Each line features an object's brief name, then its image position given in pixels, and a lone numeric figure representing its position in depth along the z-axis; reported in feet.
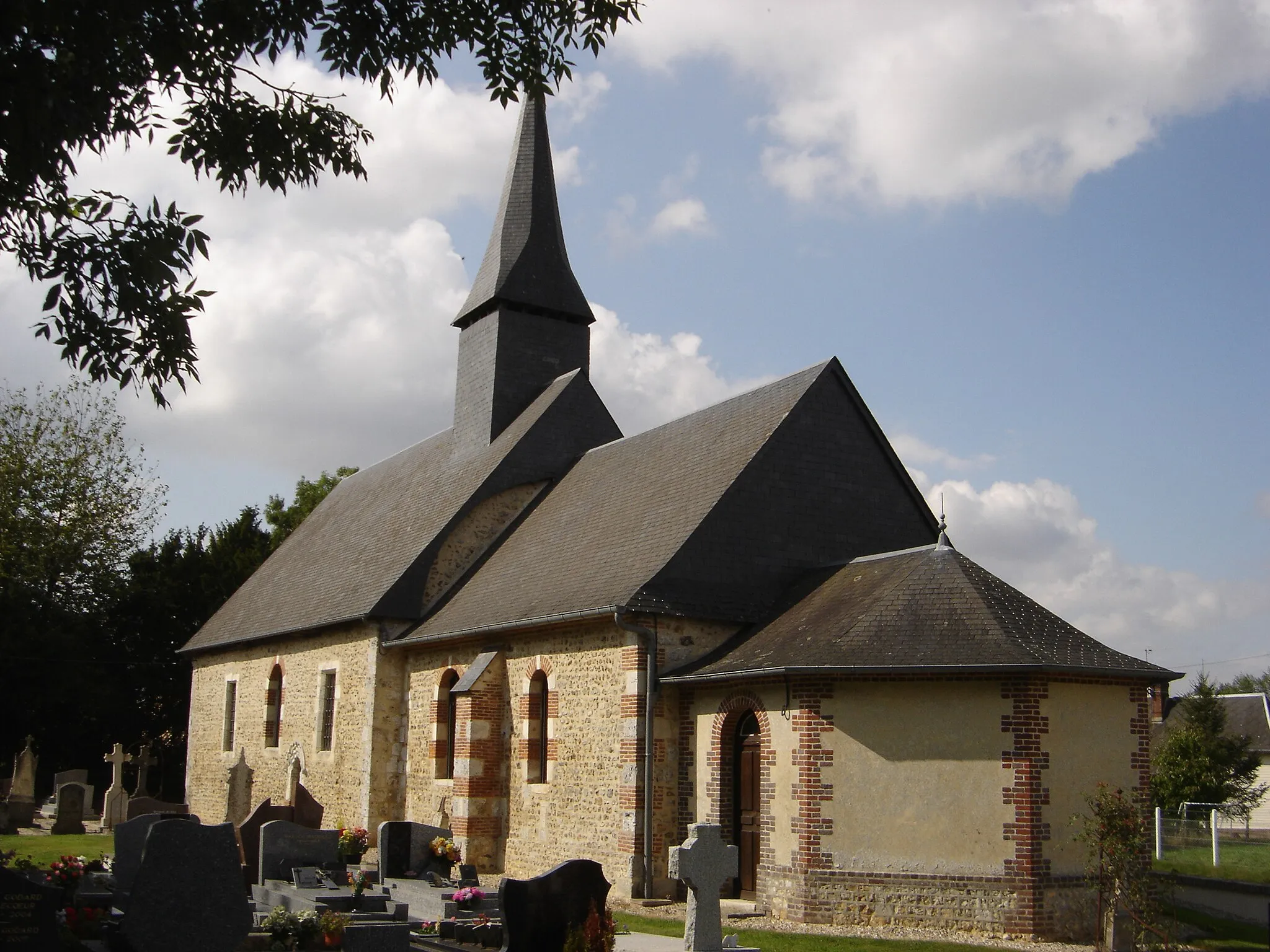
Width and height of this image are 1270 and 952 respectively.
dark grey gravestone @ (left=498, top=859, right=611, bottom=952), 32.81
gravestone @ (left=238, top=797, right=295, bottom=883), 47.34
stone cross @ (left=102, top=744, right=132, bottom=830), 92.02
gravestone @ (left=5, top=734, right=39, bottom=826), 91.50
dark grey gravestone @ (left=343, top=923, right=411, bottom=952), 29.09
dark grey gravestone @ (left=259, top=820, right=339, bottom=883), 46.11
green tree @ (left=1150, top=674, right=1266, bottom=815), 103.04
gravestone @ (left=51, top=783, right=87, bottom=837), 86.38
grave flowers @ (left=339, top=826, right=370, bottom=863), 48.08
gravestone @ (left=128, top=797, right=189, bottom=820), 63.93
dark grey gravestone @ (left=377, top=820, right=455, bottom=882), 47.42
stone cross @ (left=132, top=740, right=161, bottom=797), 96.71
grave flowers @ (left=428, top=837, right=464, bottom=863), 48.21
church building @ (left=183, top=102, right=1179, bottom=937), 44.42
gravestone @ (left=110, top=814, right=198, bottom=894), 44.70
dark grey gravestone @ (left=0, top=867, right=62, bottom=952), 28.45
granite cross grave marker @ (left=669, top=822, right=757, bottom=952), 34.22
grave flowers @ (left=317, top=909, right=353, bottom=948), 34.19
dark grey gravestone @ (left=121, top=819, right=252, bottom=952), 29.53
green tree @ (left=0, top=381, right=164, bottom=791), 105.19
